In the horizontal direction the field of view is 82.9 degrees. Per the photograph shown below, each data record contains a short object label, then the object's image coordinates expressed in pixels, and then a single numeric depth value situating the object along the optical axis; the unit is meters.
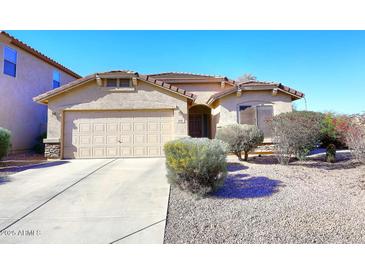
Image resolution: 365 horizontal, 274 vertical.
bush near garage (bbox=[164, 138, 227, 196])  4.89
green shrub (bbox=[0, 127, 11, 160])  8.93
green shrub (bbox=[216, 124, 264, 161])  8.40
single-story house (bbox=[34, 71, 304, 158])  10.63
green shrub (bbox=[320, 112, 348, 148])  7.57
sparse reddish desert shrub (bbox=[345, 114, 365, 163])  6.36
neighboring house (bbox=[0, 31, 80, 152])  11.78
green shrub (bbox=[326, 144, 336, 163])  9.04
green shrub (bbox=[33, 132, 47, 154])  13.13
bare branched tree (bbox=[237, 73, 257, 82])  33.88
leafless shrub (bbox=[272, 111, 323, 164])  7.98
